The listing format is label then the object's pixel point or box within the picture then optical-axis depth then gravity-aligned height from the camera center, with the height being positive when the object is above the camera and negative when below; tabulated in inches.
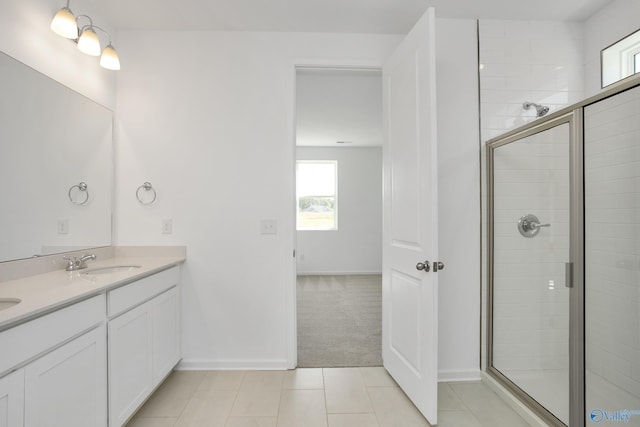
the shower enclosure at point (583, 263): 61.9 -10.4
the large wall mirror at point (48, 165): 66.6 +11.4
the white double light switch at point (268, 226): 102.7 -4.0
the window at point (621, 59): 82.7 +40.1
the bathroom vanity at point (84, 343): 45.3 -22.7
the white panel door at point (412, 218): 75.1 -1.3
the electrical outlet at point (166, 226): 101.5 -3.9
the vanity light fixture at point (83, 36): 72.6 +41.4
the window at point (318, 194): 277.7 +16.1
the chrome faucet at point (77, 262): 78.6 -11.8
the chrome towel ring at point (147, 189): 101.2 +6.3
